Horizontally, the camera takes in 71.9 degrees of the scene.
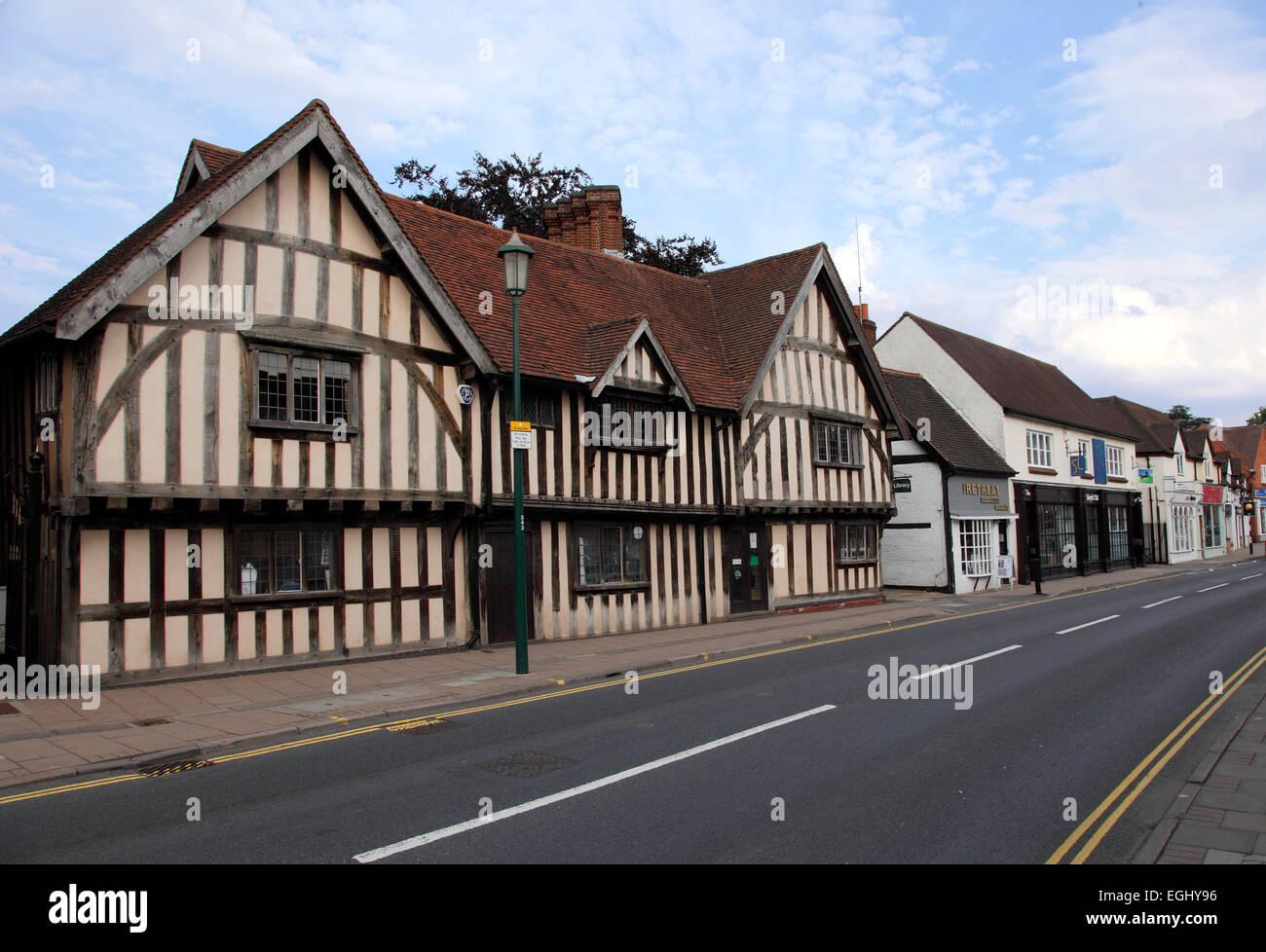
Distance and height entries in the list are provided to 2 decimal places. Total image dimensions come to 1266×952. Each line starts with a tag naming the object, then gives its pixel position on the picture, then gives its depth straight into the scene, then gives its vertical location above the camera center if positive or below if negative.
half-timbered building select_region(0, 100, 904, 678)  12.03 +1.59
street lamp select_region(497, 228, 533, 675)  12.86 +0.59
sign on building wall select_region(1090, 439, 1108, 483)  42.22 +2.75
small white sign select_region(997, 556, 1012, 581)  30.05 -1.69
